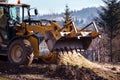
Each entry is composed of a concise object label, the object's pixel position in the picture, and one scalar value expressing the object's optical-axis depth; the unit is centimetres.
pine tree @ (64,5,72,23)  5924
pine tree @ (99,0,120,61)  4853
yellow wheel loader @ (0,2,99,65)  1457
